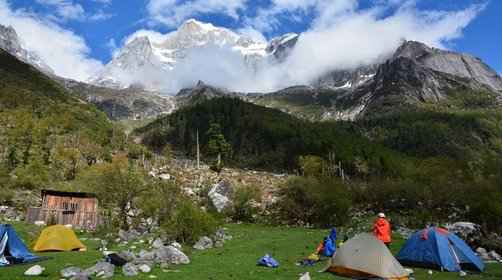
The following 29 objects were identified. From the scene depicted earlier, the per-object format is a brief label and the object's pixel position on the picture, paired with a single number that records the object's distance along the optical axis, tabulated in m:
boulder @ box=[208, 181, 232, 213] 57.88
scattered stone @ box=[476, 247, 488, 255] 23.89
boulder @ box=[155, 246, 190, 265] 21.05
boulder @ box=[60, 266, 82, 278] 17.07
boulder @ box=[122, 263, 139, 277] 17.74
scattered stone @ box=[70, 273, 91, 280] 16.17
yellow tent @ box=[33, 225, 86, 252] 26.31
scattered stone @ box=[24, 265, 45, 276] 17.66
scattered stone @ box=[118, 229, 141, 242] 32.61
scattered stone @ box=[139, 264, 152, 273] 18.61
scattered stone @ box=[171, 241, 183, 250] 26.10
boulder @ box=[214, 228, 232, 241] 33.94
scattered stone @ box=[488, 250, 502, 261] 23.00
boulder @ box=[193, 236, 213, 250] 29.32
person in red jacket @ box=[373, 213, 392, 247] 20.50
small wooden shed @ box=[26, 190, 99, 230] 44.53
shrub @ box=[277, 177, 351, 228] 48.22
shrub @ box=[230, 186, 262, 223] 55.06
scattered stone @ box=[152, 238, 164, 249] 25.44
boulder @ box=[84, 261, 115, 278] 17.30
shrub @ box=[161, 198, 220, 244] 29.55
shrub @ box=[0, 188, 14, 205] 53.44
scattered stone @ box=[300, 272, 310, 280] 16.52
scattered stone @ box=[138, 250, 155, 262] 20.42
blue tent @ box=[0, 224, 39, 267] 21.06
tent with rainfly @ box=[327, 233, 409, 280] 17.08
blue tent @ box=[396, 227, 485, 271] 19.64
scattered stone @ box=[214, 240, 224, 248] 30.70
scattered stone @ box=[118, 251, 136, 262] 19.67
